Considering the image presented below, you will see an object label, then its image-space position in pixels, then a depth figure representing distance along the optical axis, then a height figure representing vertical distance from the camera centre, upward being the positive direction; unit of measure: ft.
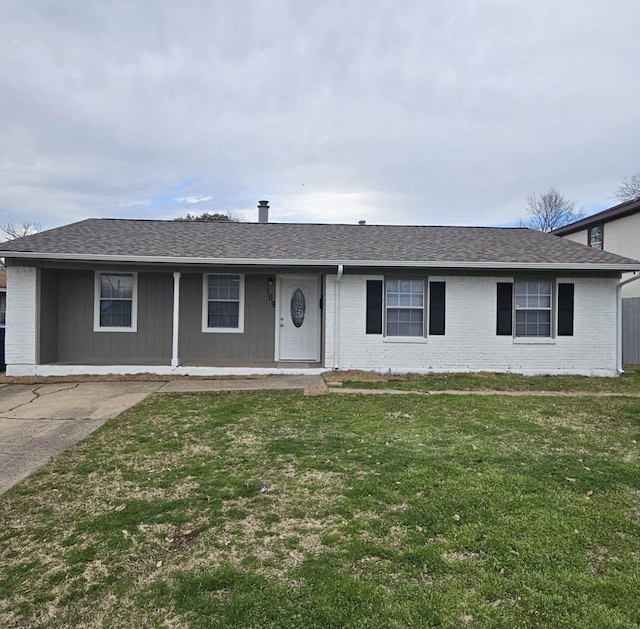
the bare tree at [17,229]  117.08 +22.50
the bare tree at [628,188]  95.35 +27.63
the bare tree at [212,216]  117.10 +26.76
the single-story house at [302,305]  33.14 +1.17
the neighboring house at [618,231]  47.98 +10.21
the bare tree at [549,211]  117.70 +28.55
